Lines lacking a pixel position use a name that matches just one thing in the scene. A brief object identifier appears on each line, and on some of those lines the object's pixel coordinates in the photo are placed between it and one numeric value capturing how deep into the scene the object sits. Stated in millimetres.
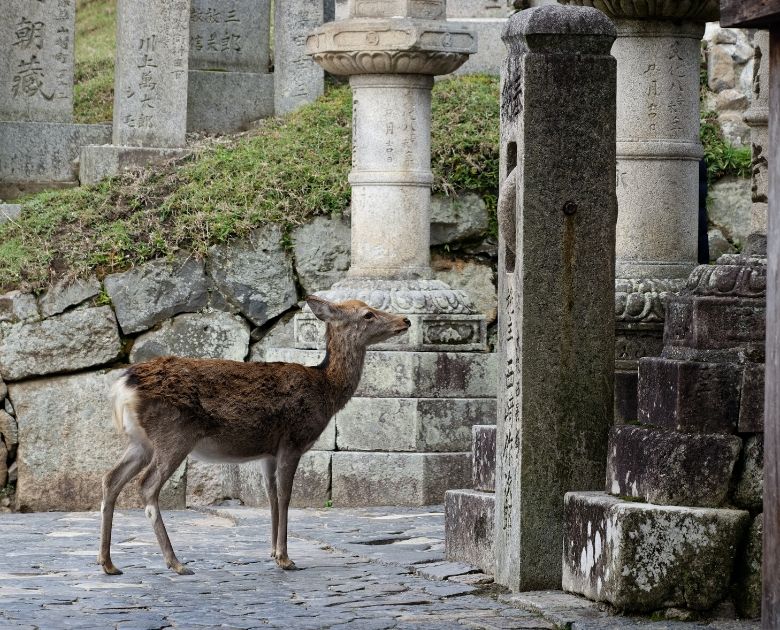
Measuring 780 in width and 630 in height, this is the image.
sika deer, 15672
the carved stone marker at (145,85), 25437
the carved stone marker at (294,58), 27356
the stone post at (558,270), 13750
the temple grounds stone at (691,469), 12797
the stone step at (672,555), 12570
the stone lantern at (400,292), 21469
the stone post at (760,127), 15914
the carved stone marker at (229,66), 27312
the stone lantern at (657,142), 17484
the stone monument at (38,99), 25656
